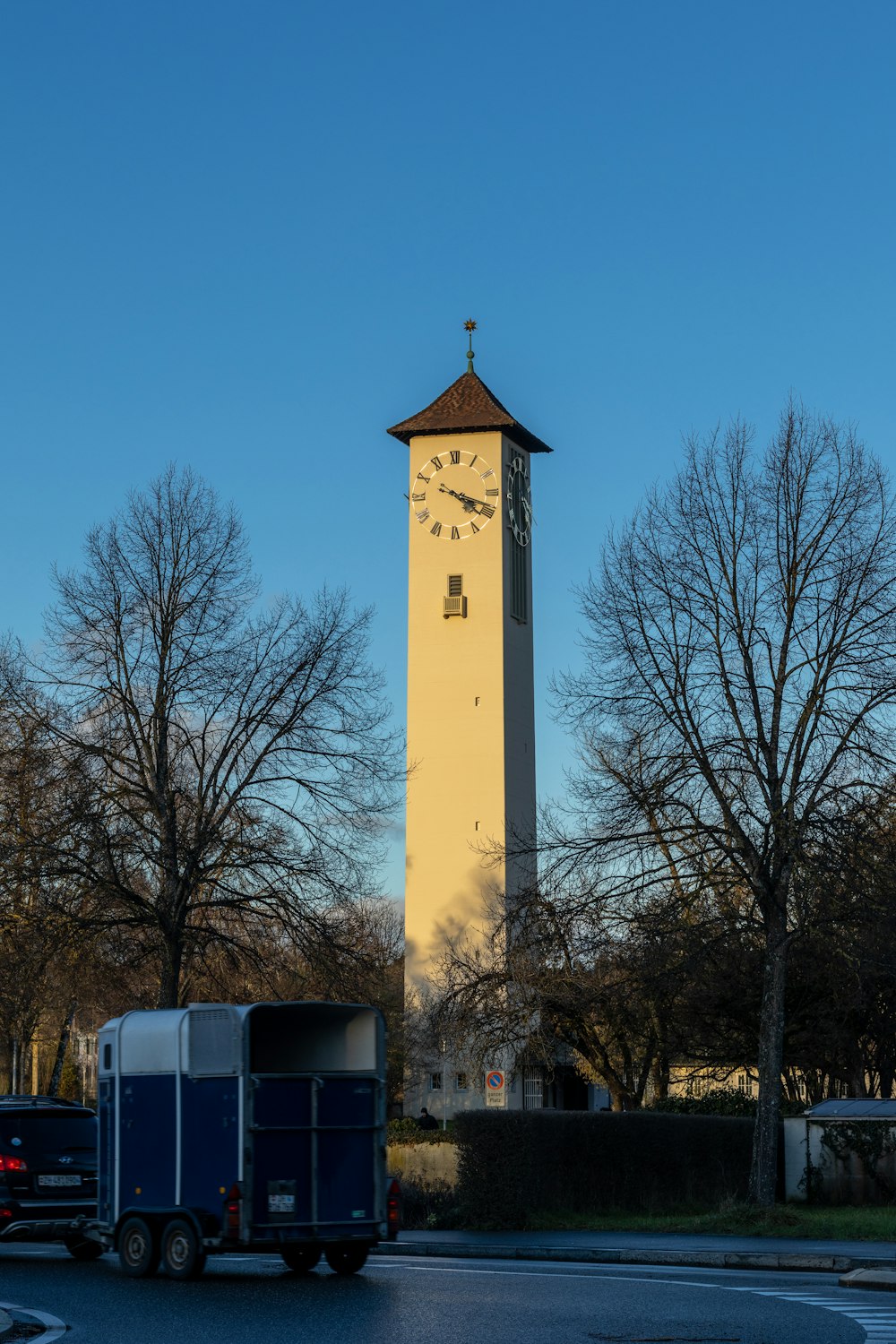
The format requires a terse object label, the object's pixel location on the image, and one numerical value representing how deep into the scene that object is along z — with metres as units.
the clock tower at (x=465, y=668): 65.25
